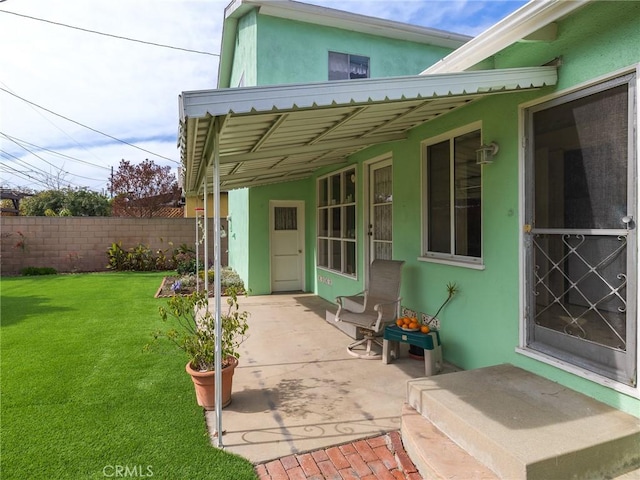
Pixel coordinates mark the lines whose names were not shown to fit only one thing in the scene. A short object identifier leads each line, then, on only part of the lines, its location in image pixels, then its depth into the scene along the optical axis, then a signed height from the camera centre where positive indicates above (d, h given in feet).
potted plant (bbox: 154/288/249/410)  11.66 -4.15
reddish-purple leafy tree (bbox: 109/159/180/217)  75.41 +8.44
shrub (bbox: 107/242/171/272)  46.14 -3.40
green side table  13.96 -4.47
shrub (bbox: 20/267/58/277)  43.91 -4.49
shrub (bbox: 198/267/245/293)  33.19 -4.54
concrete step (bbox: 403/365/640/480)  7.32 -4.38
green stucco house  9.05 +2.06
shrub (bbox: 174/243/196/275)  46.44 -2.93
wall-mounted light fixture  12.57 +2.51
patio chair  16.42 -3.78
